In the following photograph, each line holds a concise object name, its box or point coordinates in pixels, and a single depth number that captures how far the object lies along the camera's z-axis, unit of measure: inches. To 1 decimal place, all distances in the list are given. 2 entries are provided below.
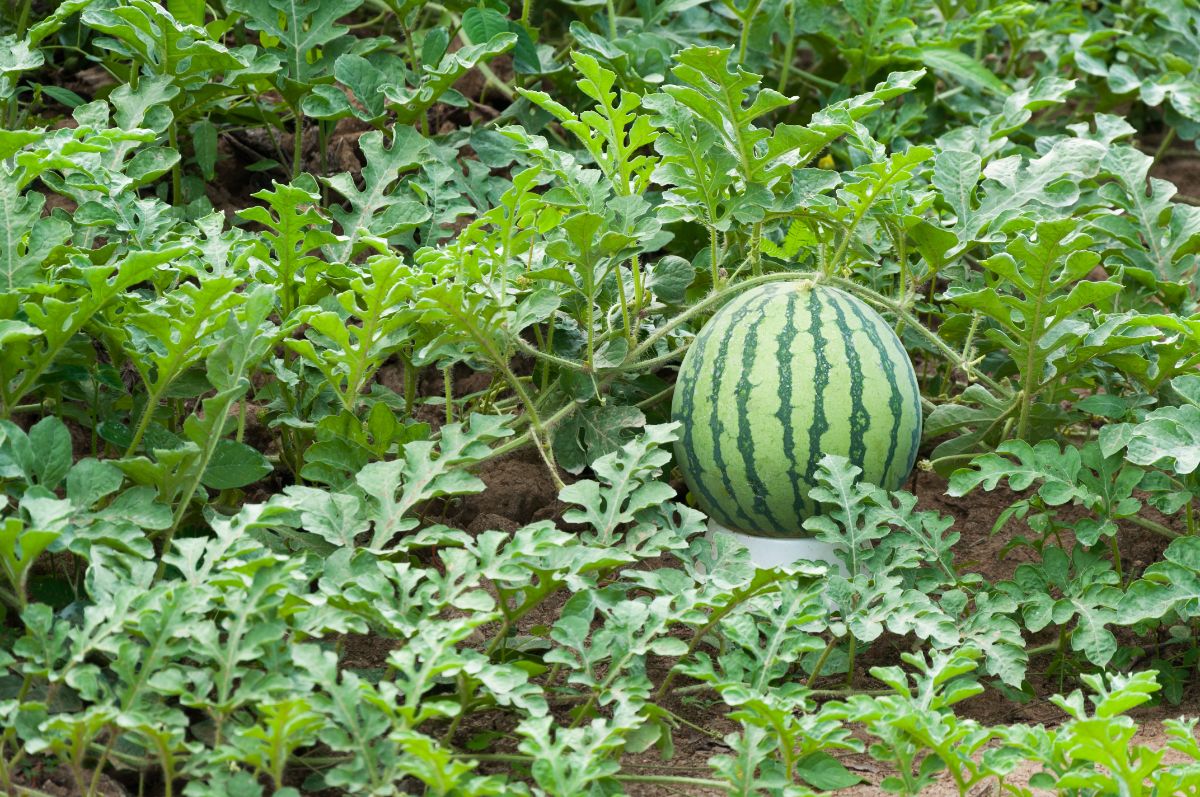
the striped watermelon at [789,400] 224.8
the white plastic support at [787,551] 235.0
